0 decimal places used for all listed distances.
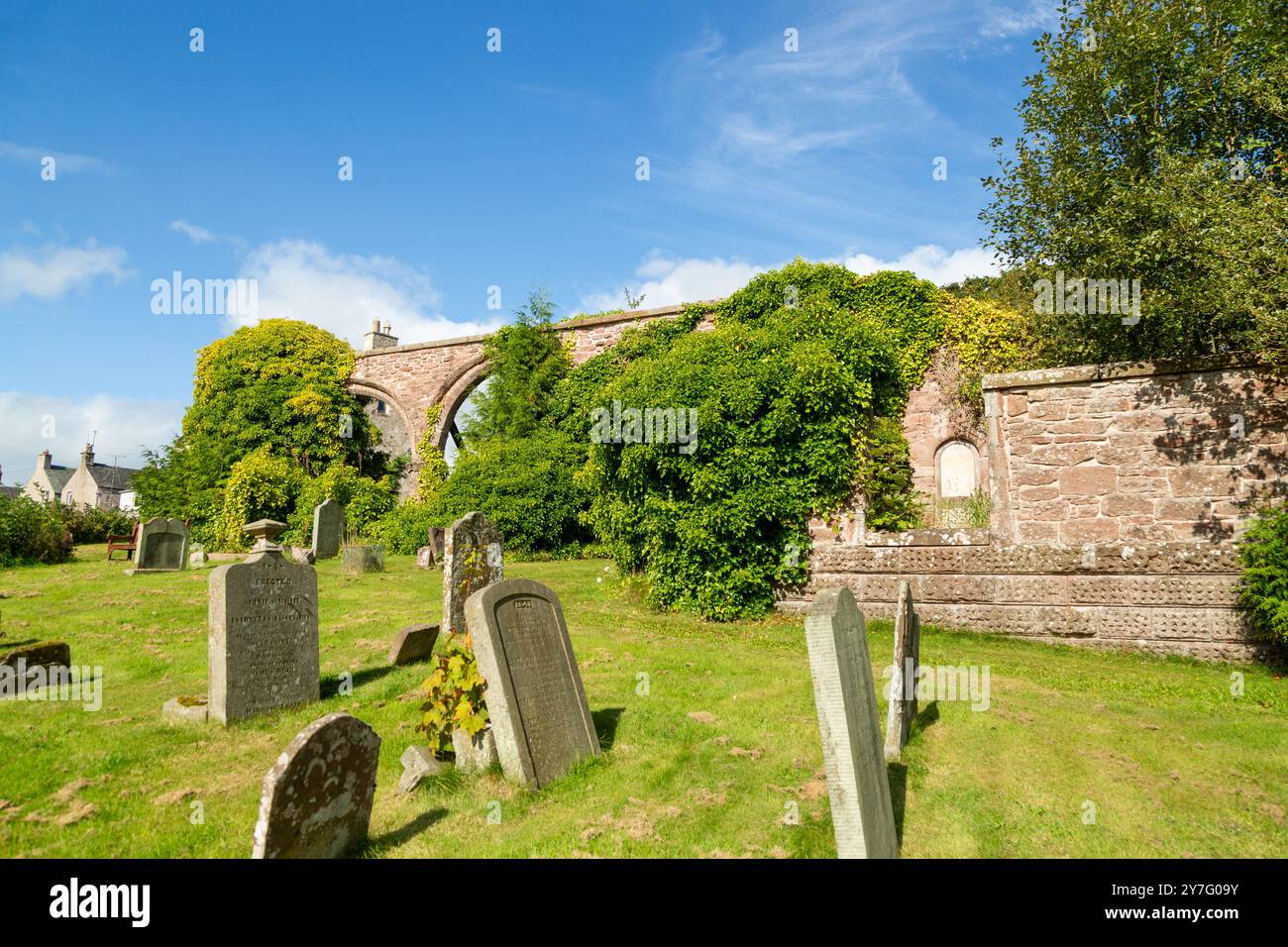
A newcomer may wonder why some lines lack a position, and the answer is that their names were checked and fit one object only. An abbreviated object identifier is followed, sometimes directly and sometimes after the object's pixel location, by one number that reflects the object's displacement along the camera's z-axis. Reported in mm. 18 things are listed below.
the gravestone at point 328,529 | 19125
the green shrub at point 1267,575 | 7469
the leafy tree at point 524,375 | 21703
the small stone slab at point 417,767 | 5148
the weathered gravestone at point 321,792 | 3637
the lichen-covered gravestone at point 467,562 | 8844
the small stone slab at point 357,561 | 15312
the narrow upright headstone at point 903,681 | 5527
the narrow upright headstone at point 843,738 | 3350
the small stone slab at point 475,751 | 5344
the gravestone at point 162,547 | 15195
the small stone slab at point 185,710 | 6406
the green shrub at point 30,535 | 17750
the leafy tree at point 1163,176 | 8195
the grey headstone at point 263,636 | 6406
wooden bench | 18333
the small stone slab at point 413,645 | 8359
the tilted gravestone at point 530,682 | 5172
